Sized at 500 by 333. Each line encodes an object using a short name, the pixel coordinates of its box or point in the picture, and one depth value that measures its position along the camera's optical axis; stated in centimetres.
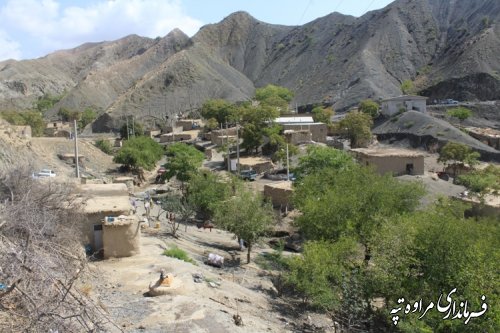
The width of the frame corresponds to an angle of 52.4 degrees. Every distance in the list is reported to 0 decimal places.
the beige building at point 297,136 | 5088
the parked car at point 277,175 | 4076
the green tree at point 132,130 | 7284
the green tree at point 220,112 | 7069
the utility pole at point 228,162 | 4649
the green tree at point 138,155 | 4481
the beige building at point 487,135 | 5575
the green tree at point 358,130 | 5523
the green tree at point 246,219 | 2112
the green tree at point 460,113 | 6731
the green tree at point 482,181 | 3138
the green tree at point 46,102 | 12044
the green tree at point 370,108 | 6827
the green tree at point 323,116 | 6575
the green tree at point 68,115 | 9715
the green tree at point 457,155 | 4491
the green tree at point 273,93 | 9227
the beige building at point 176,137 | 6888
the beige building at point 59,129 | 6510
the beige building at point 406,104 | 6706
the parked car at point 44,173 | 2481
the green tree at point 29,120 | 6184
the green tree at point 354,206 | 1941
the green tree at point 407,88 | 9032
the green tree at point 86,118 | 9198
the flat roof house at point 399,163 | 3794
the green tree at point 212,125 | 6844
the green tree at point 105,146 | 5803
